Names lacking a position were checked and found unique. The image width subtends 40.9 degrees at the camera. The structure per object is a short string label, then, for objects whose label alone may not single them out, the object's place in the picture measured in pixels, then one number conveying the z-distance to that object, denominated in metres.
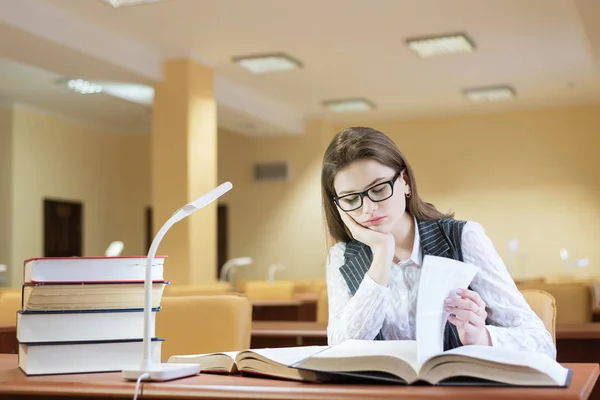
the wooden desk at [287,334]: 3.11
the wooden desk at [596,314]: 3.88
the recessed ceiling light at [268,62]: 8.76
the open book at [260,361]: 1.41
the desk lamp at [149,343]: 1.44
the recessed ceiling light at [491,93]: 10.55
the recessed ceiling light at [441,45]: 8.11
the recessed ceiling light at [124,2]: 6.68
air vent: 12.50
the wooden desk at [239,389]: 1.21
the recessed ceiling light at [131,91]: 9.30
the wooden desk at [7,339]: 3.10
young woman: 1.85
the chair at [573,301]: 3.57
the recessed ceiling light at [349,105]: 11.17
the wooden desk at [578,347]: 3.05
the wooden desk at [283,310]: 5.94
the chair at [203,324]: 2.26
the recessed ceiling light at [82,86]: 9.60
